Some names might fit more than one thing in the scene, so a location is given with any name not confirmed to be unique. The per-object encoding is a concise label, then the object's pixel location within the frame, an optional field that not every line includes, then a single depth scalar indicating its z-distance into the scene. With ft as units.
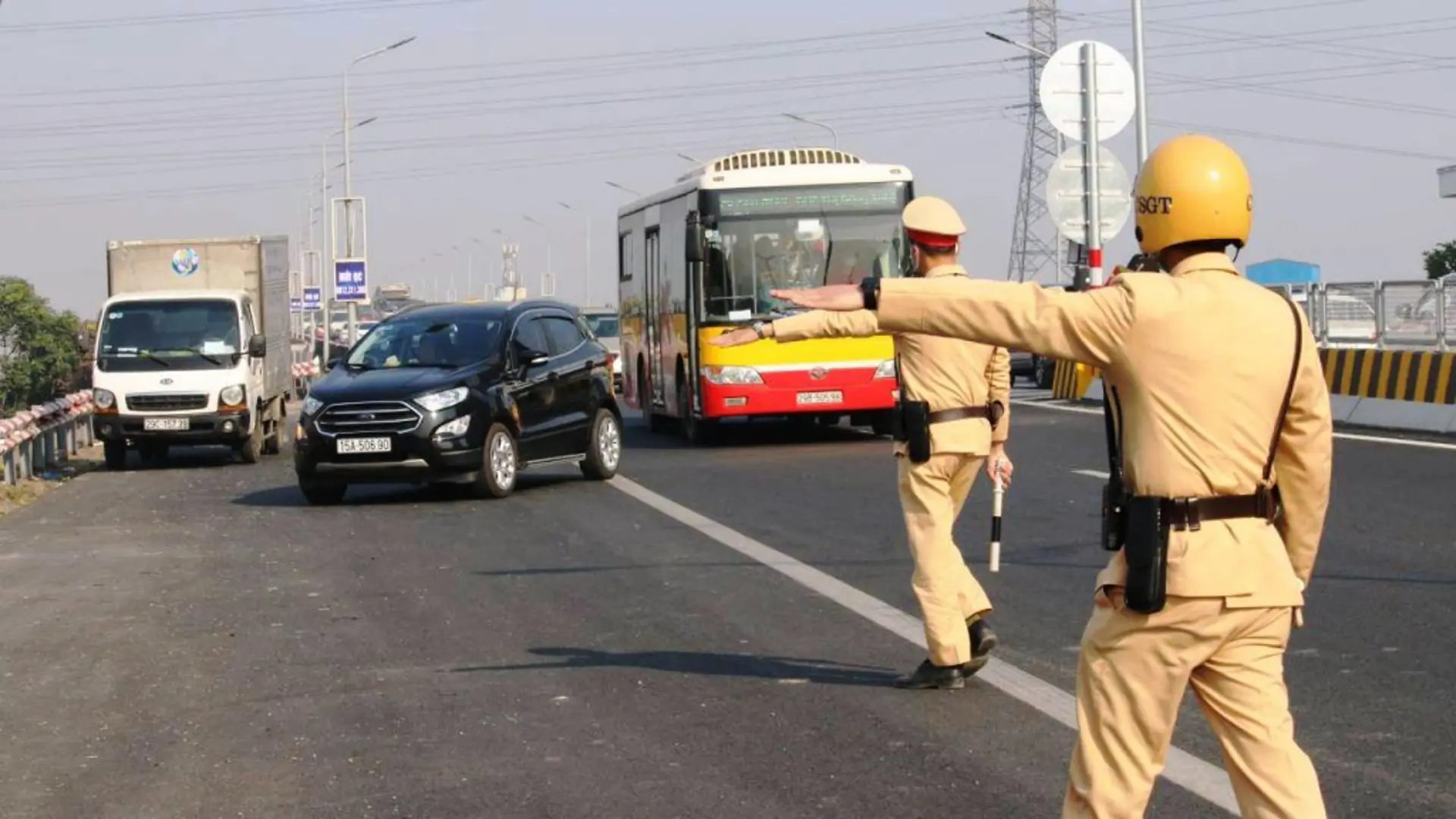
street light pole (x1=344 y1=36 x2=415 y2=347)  185.68
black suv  61.05
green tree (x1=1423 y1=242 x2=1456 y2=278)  213.46
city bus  83.20
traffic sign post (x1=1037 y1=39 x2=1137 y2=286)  65.98
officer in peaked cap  27.73
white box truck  84.48
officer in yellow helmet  14.84
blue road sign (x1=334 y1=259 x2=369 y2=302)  185.16
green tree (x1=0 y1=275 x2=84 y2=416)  142.10
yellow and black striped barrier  77.46
